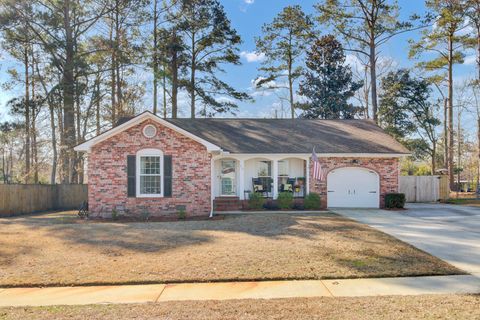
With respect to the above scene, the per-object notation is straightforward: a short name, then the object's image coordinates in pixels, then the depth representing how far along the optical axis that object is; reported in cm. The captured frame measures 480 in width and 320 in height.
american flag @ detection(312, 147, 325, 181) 1542
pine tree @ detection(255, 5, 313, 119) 3008
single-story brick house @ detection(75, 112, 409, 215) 1476
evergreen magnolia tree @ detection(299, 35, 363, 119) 2942
